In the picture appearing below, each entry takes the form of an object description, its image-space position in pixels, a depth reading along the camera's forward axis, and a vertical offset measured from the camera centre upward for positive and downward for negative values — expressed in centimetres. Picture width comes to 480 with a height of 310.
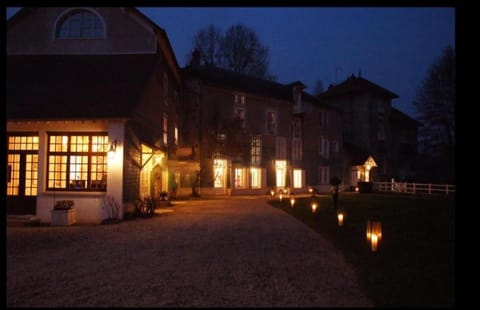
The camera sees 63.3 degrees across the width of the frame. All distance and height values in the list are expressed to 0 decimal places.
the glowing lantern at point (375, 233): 815 -126
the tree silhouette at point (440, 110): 3181 +535
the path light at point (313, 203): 1603 -129
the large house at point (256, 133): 2741 +310
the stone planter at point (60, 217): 1291 -156
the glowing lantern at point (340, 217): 1226 -141
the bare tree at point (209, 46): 3928 +1293
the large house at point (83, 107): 1359 +233
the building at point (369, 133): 3888 +423
